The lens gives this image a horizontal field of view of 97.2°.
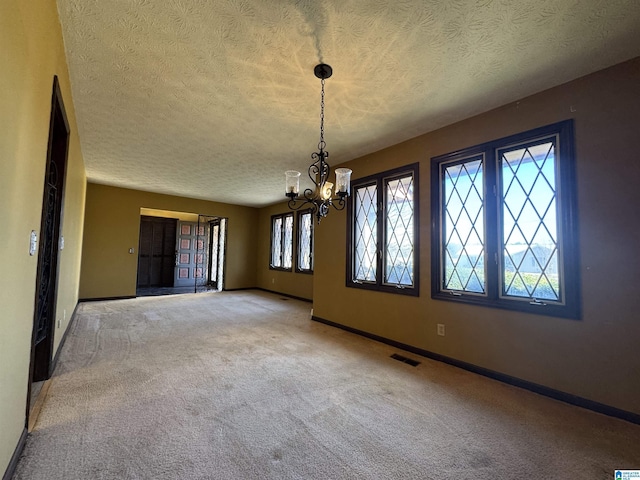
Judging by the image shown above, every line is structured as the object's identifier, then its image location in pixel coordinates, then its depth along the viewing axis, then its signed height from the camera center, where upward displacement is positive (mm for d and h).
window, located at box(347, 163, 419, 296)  3377 +332
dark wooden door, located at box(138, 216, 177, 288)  8438 +41
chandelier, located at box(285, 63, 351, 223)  2324 +617
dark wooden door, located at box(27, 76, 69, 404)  2369 -29
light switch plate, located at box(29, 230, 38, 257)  1570 +43
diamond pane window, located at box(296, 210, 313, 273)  6711 +313
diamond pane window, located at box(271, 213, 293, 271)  7367 +392
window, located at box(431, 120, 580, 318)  2283 +335
